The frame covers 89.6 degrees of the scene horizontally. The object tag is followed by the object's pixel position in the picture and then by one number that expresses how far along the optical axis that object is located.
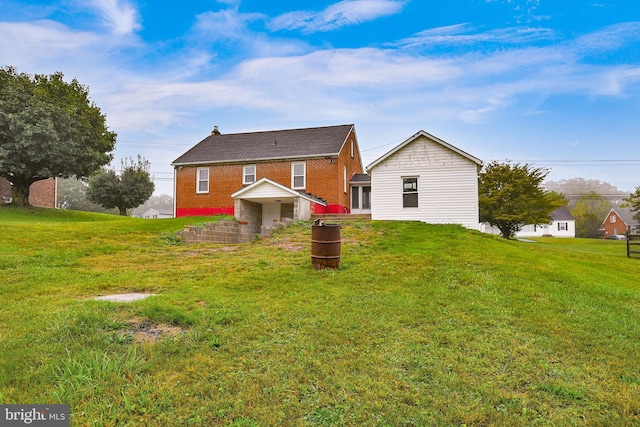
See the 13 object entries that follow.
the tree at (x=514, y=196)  25.27
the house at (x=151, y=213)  64.31
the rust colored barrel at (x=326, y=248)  7.55
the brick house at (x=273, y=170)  20.33
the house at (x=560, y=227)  51.78
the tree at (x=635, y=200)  27.78
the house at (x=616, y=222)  56.81
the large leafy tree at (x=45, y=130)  20.23
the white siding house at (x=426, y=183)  16.30
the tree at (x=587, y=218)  53.44
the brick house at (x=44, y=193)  30.07
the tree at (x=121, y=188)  33.00
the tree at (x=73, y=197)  54.91
